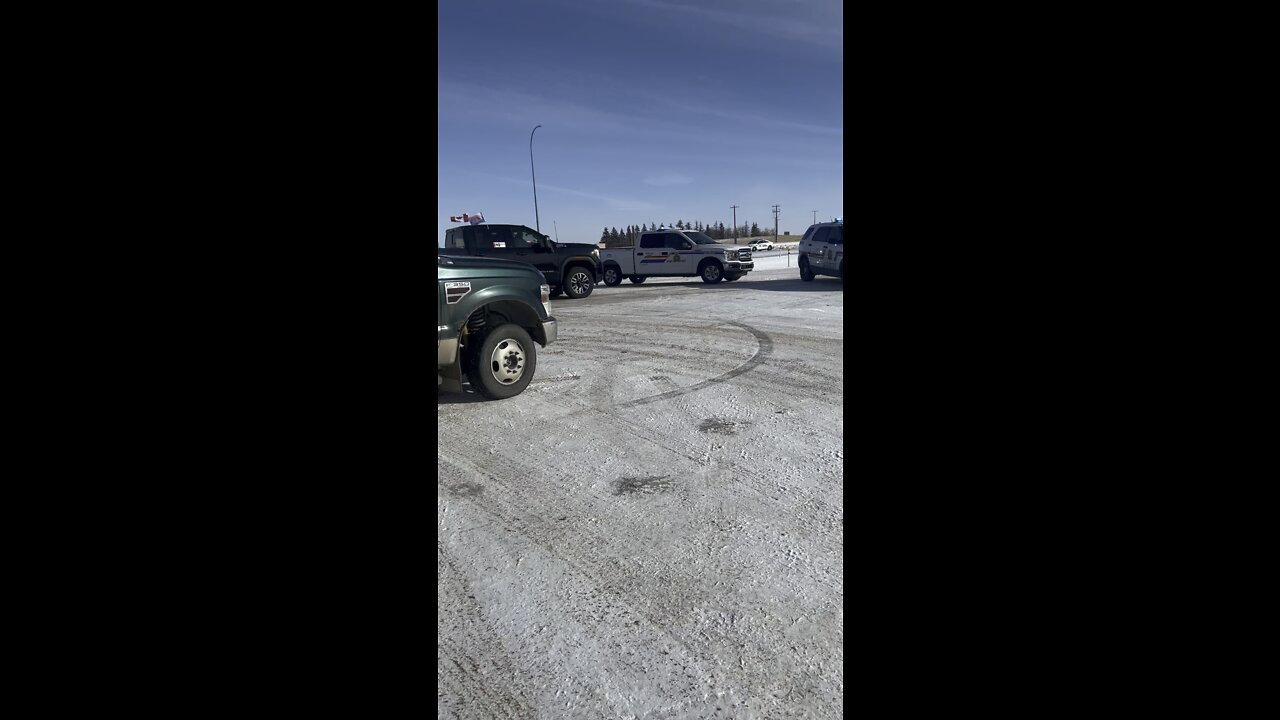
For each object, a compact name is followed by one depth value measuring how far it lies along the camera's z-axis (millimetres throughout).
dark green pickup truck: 6156
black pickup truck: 16969
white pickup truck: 22000
